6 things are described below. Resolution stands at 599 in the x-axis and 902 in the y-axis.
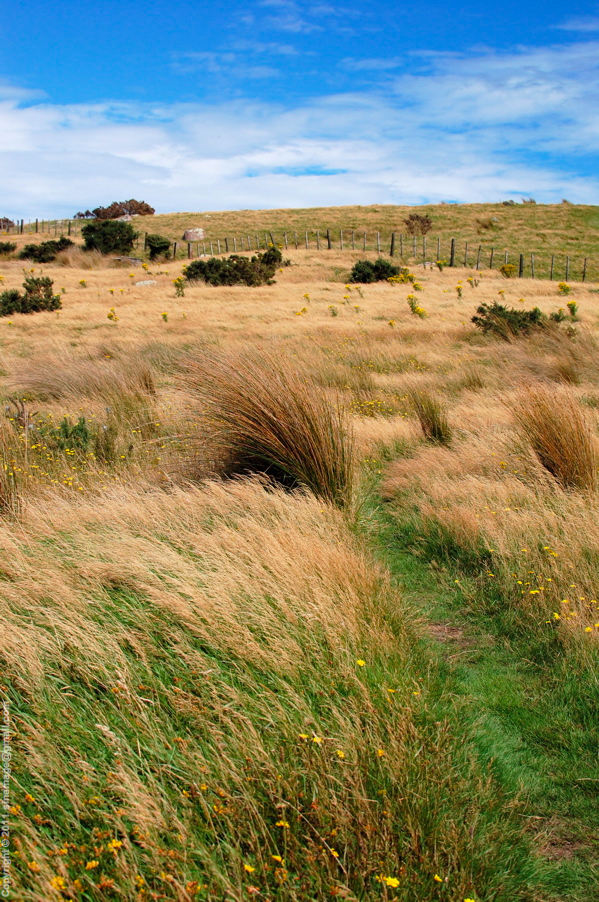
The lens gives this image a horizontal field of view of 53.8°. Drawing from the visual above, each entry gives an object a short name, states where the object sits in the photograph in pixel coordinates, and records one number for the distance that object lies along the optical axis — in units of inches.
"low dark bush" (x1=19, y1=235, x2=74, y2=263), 1358.3
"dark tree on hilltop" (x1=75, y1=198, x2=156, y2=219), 2298.1
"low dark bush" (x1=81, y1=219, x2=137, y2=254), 1408.7
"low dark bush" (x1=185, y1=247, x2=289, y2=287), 970.1
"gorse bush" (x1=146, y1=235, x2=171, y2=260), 1333.7
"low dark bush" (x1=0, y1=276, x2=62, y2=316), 737.0
